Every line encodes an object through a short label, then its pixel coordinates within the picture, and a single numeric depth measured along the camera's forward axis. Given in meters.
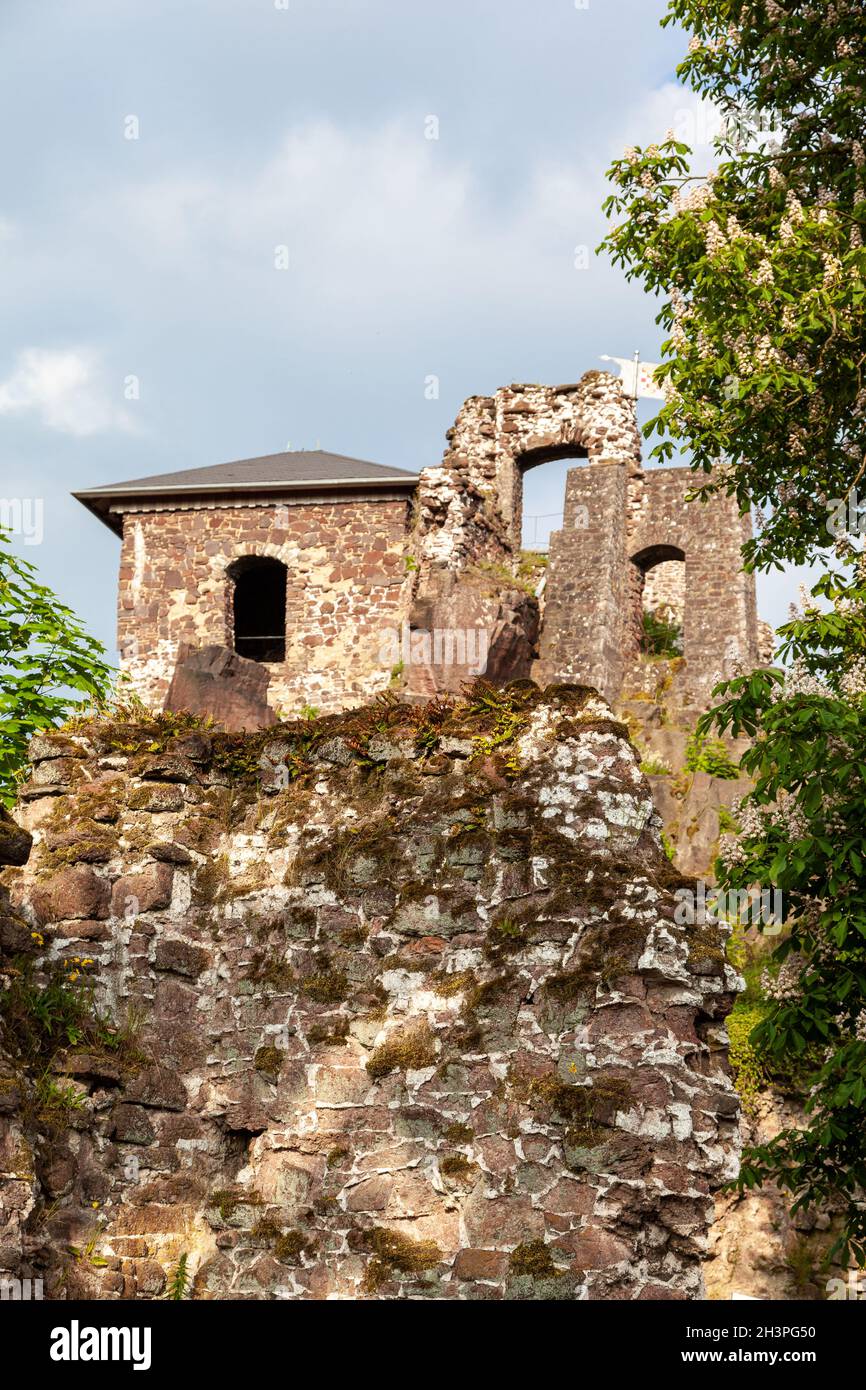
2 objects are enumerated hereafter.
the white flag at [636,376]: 30.53
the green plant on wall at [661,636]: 27.73
